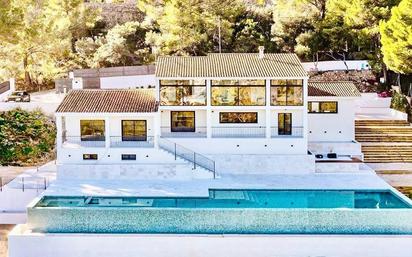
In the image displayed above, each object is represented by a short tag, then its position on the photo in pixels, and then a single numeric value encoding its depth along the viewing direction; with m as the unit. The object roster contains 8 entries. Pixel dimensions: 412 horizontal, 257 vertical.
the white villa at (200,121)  30.03
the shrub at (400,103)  38.31
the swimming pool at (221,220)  23.14
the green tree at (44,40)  41.75
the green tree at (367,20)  40.53
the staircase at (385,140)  33.00
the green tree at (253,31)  48.34
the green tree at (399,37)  34.94
